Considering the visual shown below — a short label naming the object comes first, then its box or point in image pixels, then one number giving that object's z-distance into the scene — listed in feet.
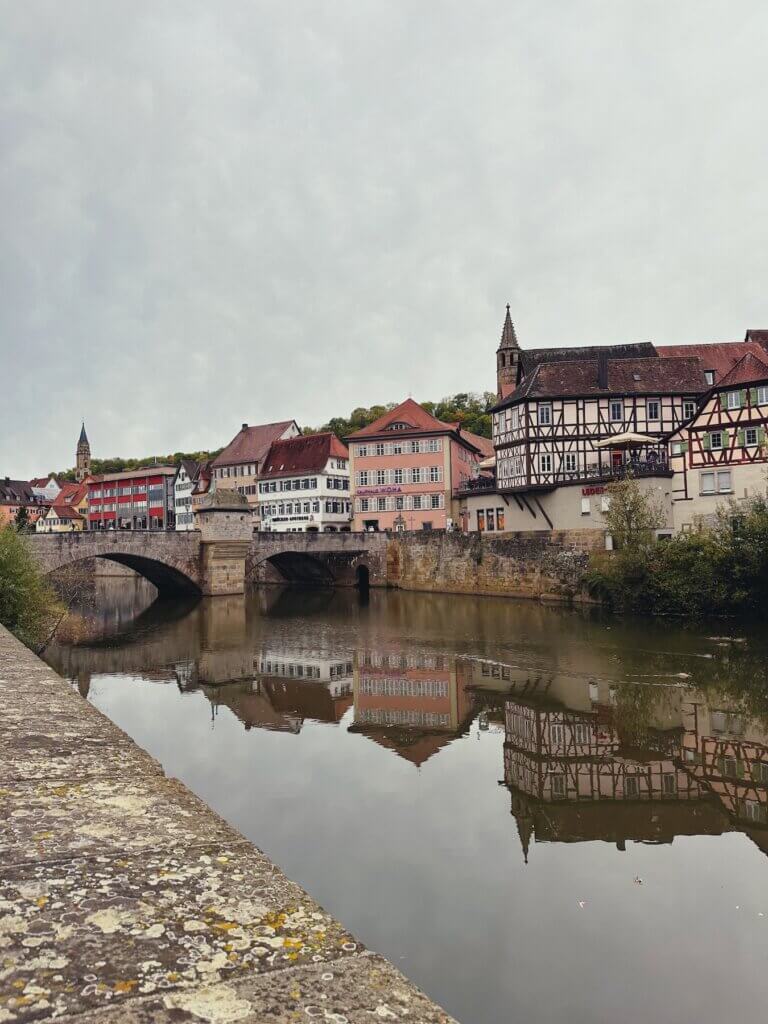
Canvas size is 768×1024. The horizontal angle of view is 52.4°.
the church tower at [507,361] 191.21
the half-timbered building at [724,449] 110.63
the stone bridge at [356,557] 125.29
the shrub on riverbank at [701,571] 90.38
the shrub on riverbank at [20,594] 60.99
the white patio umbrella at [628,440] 119.16
